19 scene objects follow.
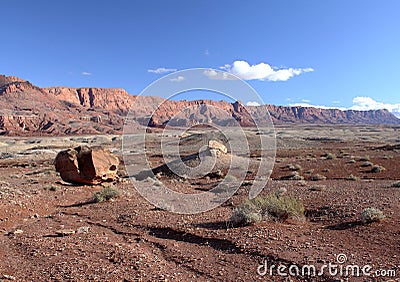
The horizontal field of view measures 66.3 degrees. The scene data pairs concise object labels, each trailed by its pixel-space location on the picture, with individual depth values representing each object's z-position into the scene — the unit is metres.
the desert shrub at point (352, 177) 17.83
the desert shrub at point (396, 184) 13.19
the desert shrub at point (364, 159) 26.14
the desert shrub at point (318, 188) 13.02
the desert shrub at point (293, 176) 19.01
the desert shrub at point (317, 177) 18.72
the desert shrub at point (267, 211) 8.05
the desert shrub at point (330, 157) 29.03
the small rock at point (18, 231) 8.09
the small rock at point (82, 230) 8.11
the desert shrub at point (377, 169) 20.75
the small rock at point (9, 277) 5.27
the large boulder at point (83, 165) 16.31
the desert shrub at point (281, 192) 12.21
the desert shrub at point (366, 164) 23.26
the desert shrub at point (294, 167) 23.24
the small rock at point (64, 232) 7.89
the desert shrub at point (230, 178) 18.09
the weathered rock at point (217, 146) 25.53
